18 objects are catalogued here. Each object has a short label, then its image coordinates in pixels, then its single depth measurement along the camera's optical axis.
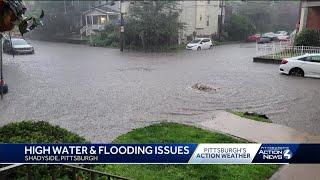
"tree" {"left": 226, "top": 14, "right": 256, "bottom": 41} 59.91
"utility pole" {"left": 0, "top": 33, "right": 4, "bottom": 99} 16.50
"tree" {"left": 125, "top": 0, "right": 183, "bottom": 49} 43.84
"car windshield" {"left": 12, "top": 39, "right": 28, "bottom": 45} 38.56
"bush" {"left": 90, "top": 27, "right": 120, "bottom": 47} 48.64
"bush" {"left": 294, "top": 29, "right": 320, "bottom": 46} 31.73
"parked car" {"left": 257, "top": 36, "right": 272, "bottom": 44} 54.30
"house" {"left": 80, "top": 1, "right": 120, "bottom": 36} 60.69
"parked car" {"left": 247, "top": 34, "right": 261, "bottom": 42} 60.99
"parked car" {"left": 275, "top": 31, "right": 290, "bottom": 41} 58.58
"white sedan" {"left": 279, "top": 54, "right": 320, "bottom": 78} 21.95
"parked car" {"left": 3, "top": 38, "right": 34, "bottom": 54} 37.59
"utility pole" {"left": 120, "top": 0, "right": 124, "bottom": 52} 41.28
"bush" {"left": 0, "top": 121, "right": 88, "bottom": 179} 5.87
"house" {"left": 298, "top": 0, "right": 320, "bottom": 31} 35.50
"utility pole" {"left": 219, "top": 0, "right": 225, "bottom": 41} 57.90
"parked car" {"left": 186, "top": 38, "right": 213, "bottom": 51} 44.12
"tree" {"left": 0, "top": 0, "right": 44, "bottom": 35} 4.20
